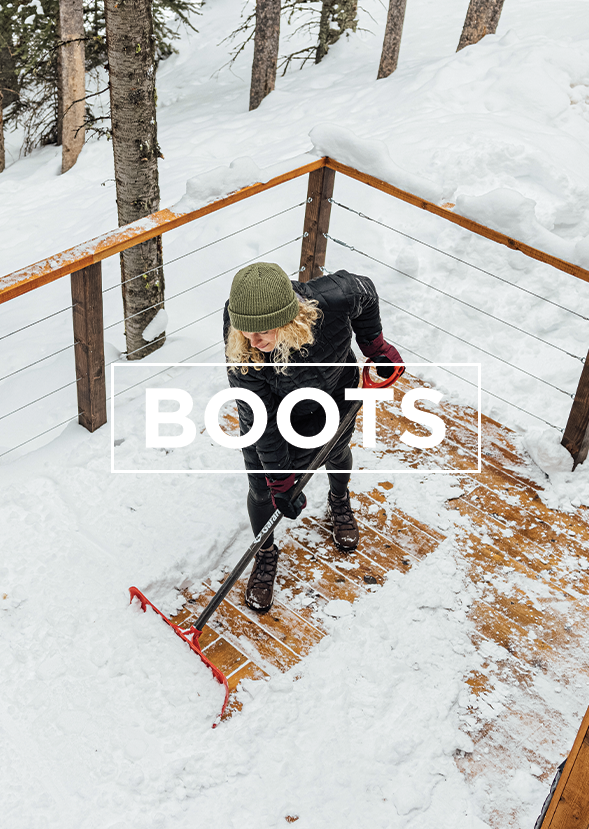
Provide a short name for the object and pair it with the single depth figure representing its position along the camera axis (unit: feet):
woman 7.72
